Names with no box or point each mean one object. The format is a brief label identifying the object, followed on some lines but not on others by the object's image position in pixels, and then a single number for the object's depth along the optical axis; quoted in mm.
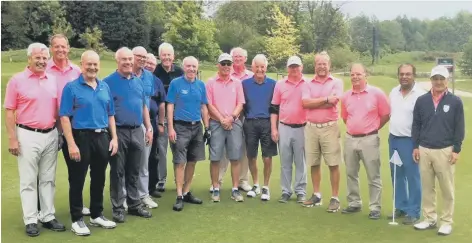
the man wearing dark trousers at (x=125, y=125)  6035
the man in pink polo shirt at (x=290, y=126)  7000
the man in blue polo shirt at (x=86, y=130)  5438
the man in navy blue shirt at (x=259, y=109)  7230
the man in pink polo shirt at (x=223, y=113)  7090
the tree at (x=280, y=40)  49281
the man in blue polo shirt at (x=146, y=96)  6578
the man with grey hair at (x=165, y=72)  7184
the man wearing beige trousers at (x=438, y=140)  5672
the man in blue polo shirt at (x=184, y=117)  6723
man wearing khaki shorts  6641
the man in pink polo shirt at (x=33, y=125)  5391
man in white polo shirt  6141
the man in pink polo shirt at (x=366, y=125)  6359
